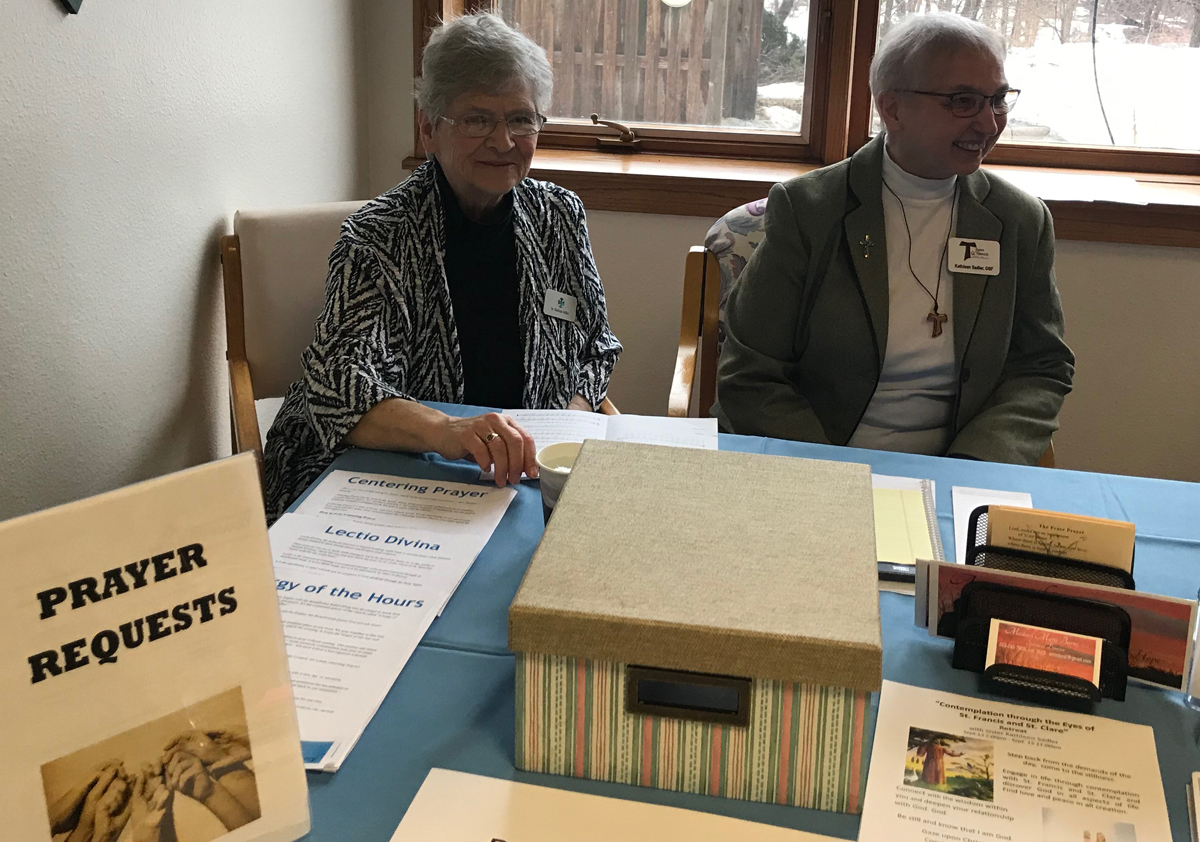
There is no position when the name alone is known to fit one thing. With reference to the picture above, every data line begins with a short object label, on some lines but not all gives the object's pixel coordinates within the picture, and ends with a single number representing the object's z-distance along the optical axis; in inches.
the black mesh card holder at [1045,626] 35.6
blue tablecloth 30.7
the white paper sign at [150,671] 23.9
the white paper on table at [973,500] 49.8
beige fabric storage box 29.1
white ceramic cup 45.6
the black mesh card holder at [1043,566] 38.7
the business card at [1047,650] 35.7
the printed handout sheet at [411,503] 48.1
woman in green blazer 75.8
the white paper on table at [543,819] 29.4
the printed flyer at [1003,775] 30.3
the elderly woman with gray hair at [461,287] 63.1
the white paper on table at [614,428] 55.6
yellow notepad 46.2
